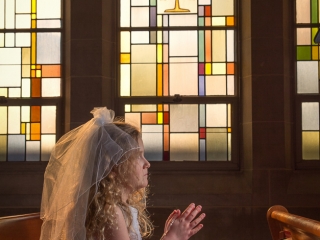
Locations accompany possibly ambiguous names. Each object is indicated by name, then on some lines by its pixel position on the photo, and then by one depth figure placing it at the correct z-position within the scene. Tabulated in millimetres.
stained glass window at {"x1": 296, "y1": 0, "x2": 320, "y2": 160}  6582
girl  2600
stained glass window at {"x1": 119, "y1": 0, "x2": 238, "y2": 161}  6621
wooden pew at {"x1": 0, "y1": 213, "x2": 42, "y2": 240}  2971
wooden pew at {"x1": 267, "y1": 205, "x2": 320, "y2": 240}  3156
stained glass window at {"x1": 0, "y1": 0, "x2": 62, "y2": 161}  6688
